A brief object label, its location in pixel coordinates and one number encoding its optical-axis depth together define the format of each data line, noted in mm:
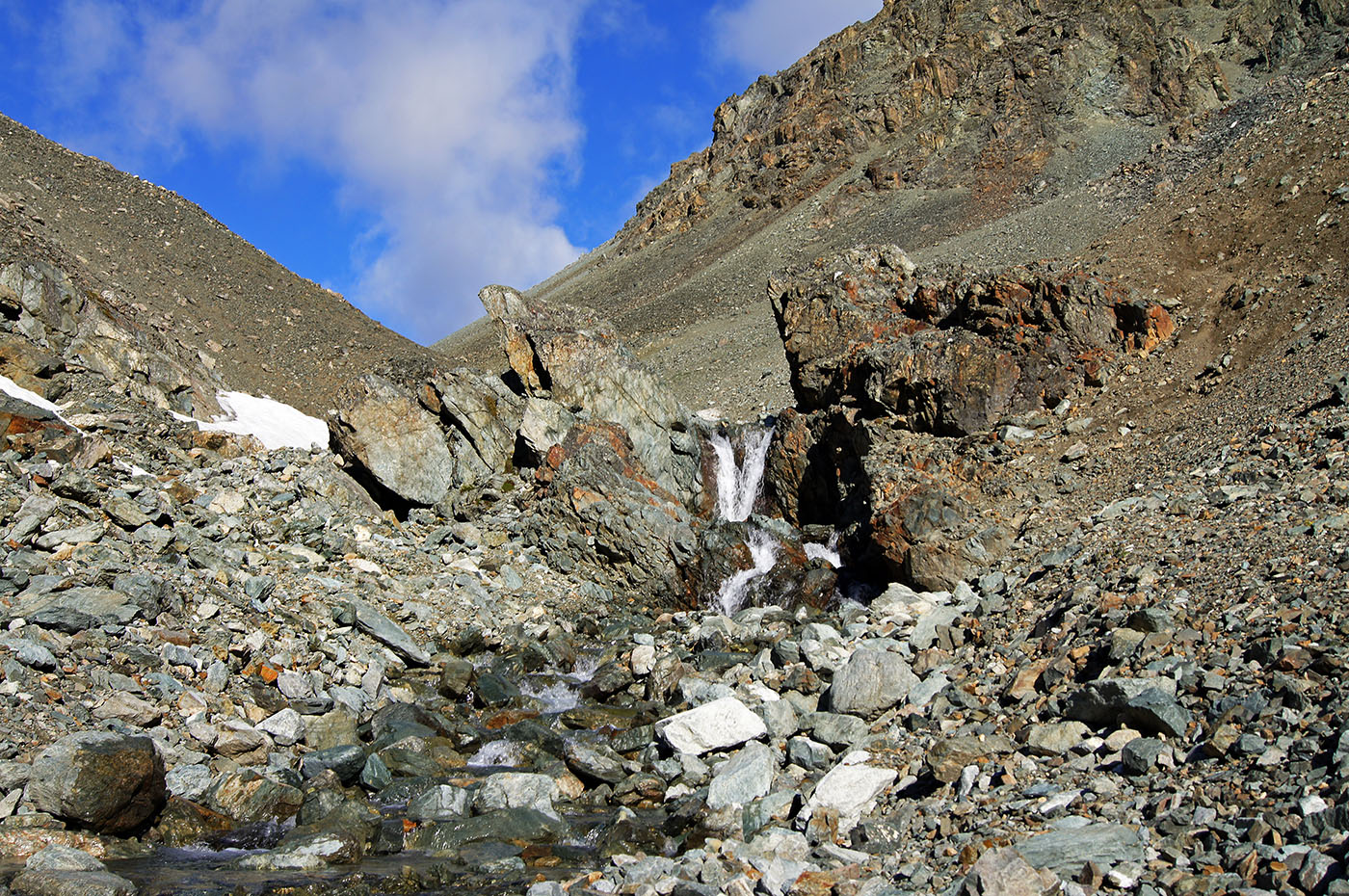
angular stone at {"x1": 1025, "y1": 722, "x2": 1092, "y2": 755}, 6965
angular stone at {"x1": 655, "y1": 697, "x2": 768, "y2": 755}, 9055
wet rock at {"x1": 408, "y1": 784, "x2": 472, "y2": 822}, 8148
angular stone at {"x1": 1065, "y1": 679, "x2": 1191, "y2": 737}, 6453
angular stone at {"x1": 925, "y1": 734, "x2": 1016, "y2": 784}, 7051
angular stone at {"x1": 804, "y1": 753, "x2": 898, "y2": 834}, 7145
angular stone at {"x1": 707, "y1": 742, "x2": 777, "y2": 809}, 7836
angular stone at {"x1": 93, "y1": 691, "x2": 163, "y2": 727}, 8445
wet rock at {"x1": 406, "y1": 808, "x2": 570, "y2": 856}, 7652
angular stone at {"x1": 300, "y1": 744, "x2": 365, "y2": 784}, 8734
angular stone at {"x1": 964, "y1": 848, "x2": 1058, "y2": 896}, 5027
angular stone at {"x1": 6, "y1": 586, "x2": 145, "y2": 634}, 9180
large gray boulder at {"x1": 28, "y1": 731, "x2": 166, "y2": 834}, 6875
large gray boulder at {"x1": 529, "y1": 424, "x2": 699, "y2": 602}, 15766
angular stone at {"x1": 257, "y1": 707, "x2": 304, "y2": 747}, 9211
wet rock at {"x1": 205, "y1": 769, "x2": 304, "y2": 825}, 7867
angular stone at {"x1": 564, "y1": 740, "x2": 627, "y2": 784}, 8820
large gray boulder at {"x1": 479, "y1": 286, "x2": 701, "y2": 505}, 19484
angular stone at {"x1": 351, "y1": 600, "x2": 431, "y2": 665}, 11953
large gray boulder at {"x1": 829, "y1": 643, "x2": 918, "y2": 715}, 9055
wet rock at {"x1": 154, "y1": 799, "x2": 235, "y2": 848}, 7332
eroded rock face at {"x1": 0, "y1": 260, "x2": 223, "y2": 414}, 16625
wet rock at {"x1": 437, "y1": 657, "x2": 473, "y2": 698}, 11453
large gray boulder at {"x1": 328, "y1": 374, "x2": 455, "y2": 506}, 17188
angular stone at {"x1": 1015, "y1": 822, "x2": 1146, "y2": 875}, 5234
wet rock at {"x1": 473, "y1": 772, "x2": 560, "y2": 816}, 8328
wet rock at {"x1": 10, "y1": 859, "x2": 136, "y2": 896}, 5840
